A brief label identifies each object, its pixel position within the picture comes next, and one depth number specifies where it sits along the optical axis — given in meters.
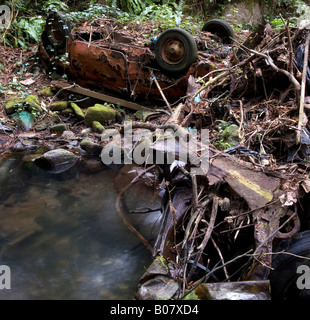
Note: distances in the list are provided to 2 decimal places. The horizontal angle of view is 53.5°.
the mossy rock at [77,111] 7.06
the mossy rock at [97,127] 6.70
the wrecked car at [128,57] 5.86
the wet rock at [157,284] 2.17
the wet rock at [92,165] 5.54
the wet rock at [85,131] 6.65
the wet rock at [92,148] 6.16
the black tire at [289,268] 2.06
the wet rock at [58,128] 6.62
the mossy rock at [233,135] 3.22
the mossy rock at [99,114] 6.81
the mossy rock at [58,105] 7.21
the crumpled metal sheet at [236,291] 1.93
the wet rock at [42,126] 6.75
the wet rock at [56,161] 5.48
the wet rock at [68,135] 6.50
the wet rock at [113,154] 5.93
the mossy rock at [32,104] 6.84
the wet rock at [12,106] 6.72
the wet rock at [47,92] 7.53
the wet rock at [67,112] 7.25
